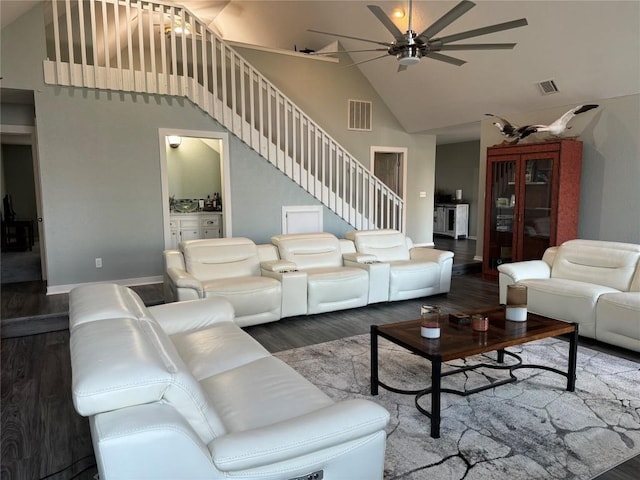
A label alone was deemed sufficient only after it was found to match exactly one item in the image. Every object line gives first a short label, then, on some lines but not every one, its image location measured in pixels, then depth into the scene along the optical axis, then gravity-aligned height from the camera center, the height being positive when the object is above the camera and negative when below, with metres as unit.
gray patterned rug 2.19 -1.34
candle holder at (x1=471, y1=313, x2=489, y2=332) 2.86 -0.84
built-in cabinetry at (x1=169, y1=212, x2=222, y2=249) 6.80 -0.45
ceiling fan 3.18 +1.23
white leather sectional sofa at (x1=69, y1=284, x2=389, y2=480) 1.22 -0.75
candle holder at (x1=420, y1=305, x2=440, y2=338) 2.71 -0.80
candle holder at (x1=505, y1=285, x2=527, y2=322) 3.07 -0.77
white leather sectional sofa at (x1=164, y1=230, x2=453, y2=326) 4.32 -0.84
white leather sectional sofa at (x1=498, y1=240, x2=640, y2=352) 3.64 -0.86
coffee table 2.46 -0.89
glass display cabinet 5.55 -0.04
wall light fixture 7.47 +0.98
